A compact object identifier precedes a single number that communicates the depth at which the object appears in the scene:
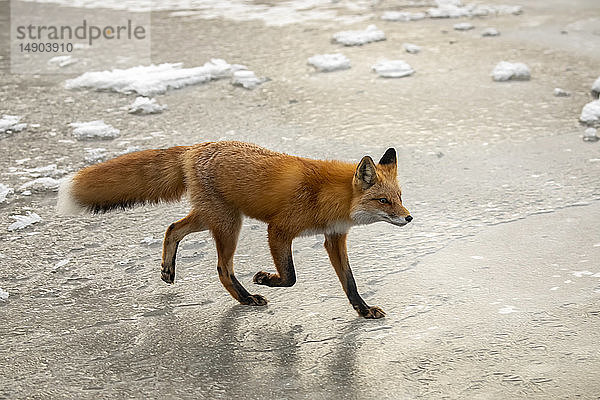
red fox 5.99
